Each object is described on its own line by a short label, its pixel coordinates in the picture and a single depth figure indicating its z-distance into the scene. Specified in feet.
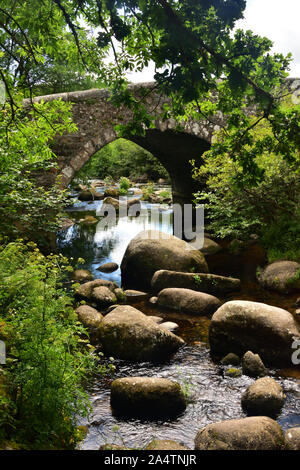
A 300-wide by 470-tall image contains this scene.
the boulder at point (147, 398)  12.12
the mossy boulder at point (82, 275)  27.94
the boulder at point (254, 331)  15.14
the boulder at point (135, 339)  15.94
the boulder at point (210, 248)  36.36
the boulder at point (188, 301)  21.07
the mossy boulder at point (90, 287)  23.21
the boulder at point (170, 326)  18.74
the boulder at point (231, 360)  15.49
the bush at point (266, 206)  26.84
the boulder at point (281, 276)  23.13
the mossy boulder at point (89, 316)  18.89
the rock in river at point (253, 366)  14.38
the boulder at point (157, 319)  19.64
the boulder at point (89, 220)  52.26
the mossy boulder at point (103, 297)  22.56
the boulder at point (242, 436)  9.59
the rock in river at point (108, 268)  31.09
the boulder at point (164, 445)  9.57
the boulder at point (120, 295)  23.73
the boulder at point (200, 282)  24.52
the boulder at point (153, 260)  27.50
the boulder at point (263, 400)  12.11
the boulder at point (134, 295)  23.88
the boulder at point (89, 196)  68.95
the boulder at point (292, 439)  9.90
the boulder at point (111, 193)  72.43
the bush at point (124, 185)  84.79
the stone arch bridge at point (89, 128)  30.01
